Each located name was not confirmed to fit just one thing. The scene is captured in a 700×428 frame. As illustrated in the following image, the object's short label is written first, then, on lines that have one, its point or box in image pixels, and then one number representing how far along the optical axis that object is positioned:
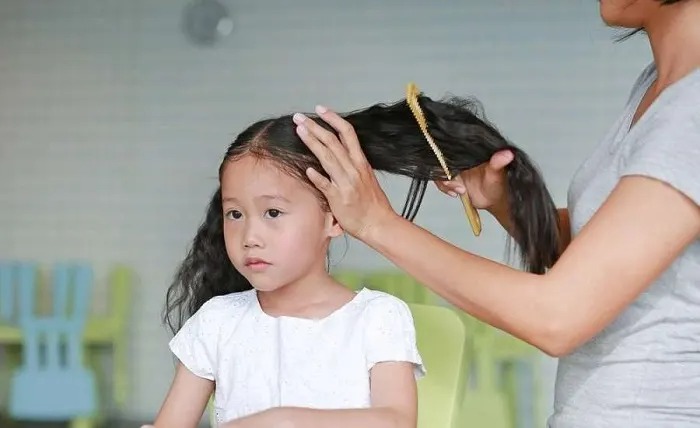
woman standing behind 1.49
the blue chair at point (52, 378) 3.91
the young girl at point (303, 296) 1.76
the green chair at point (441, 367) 1.92
